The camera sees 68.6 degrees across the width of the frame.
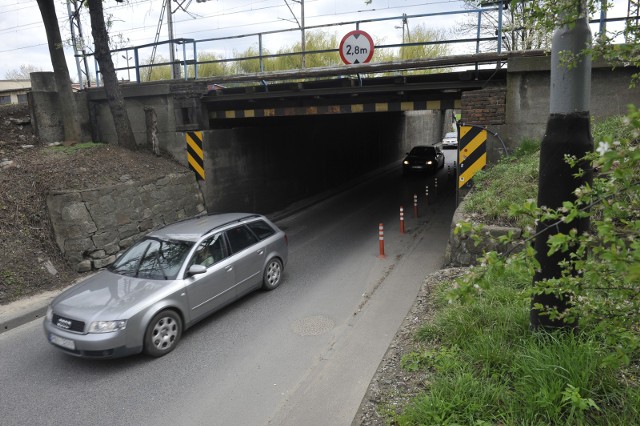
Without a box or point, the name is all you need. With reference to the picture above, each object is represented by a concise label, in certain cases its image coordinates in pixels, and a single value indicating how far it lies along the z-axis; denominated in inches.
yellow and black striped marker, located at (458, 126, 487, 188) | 431.8
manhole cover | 287.7
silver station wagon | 244.8
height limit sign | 456.8
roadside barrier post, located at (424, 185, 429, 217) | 639.8
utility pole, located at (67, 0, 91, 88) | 601.9
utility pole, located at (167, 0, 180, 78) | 607.0
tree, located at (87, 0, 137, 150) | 519.5
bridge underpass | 492.1
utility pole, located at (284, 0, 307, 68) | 1066.9
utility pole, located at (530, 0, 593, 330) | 142.5
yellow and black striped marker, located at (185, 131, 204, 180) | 555.8
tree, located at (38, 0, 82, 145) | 536.0
